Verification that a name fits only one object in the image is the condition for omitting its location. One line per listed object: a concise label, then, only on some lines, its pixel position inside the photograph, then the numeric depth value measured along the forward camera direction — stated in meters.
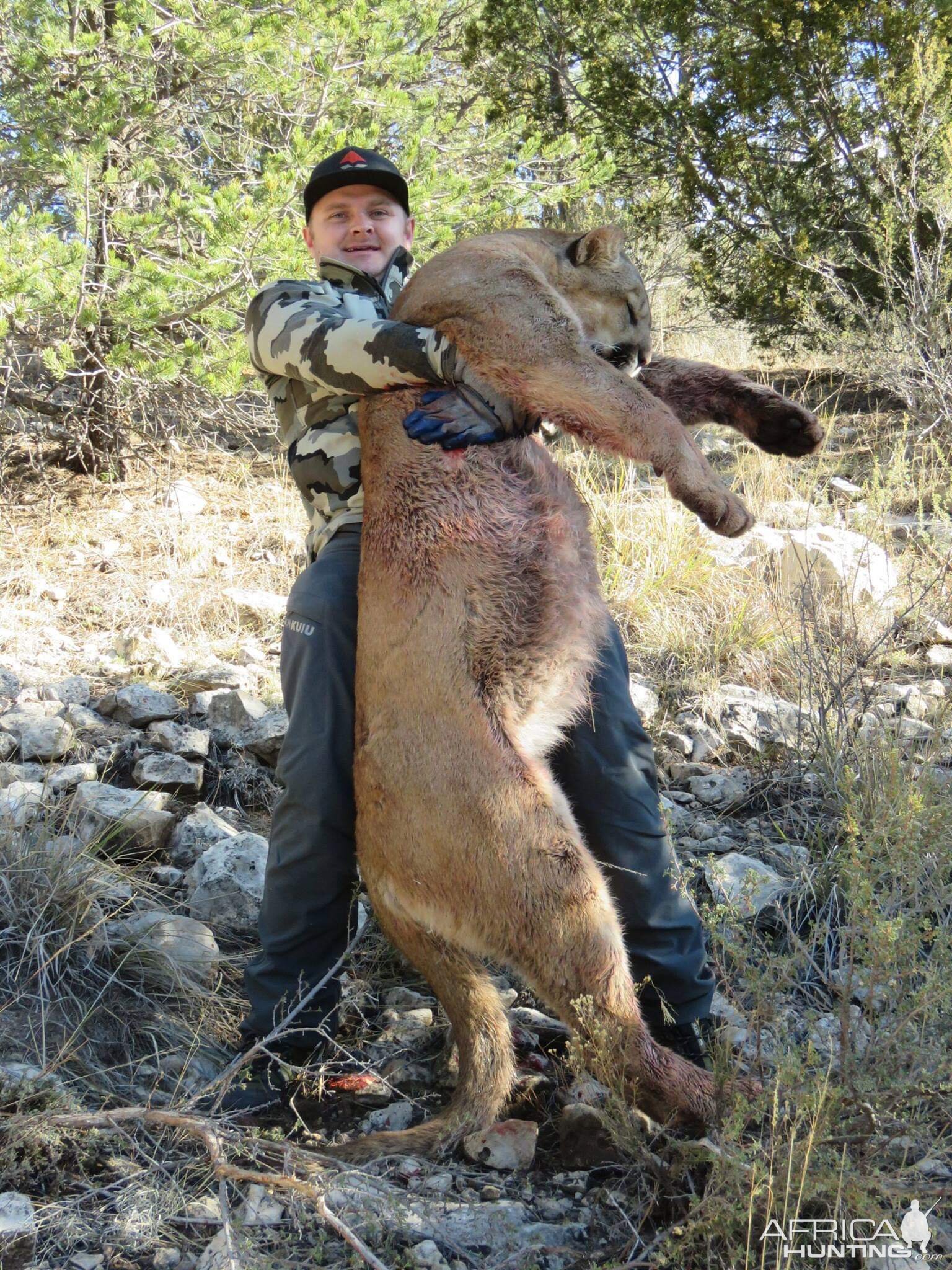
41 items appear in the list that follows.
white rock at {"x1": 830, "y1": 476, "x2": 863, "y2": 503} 7.53
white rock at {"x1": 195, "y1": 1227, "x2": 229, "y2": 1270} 2.16
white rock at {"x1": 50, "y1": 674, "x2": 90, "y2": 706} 4.91
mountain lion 2.57
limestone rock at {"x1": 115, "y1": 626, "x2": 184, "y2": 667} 5.42
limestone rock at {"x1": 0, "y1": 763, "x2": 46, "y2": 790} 4.04
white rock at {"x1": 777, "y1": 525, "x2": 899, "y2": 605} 5.75
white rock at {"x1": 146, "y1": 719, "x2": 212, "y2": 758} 4.41
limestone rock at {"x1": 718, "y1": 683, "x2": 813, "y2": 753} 4.60
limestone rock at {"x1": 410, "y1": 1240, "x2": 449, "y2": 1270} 2.29
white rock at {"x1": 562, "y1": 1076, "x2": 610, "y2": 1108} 2.84
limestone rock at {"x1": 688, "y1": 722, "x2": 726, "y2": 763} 4.74
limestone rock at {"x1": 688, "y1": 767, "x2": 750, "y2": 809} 4.41
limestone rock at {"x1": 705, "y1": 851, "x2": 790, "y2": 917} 3.40
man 2.96
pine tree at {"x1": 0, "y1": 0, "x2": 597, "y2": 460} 6.47
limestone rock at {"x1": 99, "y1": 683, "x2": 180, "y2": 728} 4.73
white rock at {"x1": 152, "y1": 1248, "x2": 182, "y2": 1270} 2.26
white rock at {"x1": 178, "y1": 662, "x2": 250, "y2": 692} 5.14
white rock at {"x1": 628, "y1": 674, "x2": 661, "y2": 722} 4.92
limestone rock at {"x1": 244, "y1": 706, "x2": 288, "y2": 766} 4.50
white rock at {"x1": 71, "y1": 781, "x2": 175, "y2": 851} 3.71
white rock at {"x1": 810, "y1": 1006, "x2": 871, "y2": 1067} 2.63
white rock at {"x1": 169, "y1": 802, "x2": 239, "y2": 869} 3.89
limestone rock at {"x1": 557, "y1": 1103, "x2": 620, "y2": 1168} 2.65
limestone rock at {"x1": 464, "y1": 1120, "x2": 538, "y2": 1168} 2.68
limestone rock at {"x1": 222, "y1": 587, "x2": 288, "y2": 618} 6.18
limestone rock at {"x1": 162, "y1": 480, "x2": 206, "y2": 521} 7.87
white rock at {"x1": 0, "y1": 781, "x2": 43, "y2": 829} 3.60
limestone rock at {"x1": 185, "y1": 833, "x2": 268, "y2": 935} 3.60
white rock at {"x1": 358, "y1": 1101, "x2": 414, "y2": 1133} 2.94
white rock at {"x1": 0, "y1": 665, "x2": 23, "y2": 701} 4.92
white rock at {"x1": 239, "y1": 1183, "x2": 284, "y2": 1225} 2.38
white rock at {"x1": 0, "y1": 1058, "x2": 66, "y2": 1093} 2.60
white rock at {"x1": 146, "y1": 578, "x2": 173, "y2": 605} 6.26
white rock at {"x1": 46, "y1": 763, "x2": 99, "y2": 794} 4.04
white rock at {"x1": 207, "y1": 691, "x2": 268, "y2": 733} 4.63
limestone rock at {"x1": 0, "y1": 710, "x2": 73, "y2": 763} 4.32
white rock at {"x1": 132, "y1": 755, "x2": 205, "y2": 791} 4.20
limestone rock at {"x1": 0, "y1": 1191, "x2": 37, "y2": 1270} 2.21
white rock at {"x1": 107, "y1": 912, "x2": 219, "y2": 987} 3.24
